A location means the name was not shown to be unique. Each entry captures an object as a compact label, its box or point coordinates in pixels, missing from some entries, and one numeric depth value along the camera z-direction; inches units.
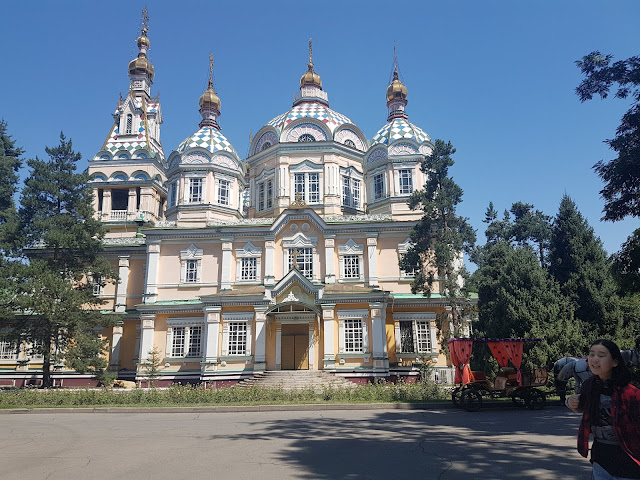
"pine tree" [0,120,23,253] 1577.1
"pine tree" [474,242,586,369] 745.6
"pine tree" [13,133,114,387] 994.1
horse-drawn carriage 597.0
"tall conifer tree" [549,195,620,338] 806.5
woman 142.3
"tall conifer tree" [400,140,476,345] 989.8
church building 1051.9
